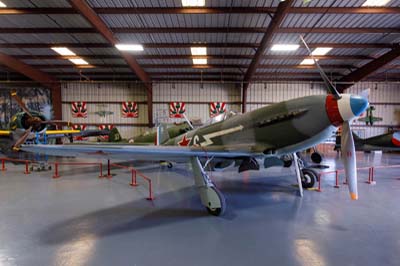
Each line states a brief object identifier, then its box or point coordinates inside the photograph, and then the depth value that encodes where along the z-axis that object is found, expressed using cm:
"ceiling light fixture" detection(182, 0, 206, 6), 742
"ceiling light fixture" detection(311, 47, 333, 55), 1090
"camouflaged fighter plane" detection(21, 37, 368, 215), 302
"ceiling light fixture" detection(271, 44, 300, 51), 1045
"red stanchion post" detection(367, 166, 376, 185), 564
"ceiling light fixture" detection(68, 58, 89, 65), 1253
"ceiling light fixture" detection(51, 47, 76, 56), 1098
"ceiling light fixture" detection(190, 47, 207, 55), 1105
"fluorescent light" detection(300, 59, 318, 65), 1262
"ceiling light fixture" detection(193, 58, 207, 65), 1234
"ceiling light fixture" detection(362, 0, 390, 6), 729
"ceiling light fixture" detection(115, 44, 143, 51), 1027
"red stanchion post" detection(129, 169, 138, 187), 550
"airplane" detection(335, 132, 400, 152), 930
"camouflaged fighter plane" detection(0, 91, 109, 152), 804
